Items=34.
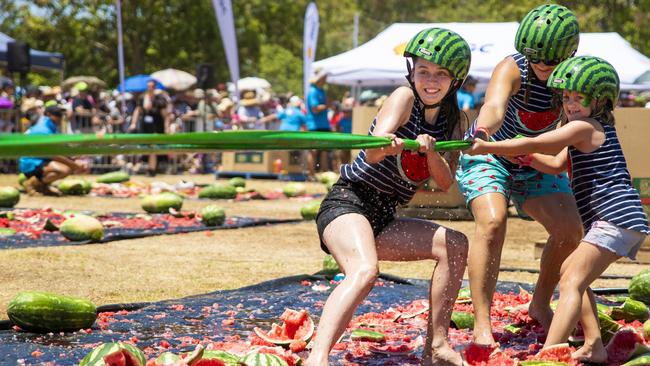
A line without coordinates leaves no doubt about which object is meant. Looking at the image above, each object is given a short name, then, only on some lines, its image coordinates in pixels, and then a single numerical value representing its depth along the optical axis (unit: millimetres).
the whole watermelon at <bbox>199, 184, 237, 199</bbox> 17531
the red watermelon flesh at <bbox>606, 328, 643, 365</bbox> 5512
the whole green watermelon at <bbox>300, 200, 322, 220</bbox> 14000
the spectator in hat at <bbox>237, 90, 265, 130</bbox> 25109
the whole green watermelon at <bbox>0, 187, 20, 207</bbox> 14383
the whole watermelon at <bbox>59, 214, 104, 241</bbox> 10883
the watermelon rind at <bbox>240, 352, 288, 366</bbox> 4648
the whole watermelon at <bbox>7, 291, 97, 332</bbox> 5879
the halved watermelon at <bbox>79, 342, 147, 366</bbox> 4449
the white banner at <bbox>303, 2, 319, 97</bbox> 26531
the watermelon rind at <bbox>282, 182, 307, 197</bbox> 18453
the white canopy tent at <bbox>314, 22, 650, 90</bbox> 18078
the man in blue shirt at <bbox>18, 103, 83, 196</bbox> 17312
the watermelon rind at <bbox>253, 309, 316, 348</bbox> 5418
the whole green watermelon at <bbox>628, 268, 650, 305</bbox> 7219
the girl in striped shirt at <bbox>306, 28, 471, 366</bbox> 5000
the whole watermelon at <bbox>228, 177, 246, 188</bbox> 18812
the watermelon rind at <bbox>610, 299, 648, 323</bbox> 6316
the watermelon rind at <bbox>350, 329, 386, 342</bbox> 5836
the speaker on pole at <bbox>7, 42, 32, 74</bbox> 24356
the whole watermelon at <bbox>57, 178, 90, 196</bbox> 17453
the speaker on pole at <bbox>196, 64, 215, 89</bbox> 26688
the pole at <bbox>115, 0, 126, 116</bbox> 23625
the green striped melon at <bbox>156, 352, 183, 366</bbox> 4523
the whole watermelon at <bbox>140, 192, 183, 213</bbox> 14367
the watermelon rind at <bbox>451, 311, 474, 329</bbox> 6352
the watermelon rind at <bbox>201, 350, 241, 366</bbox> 4605
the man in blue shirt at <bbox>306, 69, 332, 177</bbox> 21172
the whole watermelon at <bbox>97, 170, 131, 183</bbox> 19469
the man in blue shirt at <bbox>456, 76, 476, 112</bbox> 18391
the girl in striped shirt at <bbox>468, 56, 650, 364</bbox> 5215
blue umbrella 31433
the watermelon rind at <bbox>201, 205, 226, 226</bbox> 12906
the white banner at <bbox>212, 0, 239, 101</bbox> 24172
